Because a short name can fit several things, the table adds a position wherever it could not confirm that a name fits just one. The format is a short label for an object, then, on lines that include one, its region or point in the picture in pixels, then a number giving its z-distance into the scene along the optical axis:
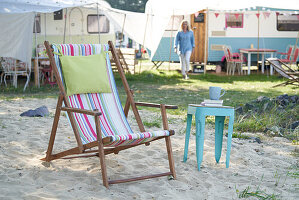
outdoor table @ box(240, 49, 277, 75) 13.73
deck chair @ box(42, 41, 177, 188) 3.30
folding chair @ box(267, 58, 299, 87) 10.06
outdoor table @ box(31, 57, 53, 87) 10.34
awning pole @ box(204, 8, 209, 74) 13.60
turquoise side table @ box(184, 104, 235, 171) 3.76
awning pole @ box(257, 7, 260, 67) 13.75
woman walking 12.41
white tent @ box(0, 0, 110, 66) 9.63
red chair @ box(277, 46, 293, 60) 14.10
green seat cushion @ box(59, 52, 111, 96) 3.90
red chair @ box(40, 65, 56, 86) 10.59
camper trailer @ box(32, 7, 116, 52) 12.63
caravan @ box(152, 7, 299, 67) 14.23
